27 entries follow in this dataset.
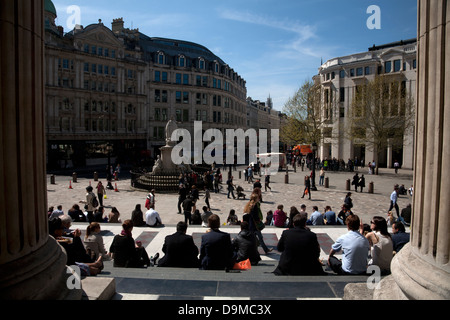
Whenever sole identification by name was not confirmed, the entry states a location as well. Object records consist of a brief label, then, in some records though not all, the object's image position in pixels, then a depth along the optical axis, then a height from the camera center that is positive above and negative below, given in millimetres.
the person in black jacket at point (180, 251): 6602 -2121
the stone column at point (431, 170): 3115 -216
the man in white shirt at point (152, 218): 11812 -2609
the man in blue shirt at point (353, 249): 5820 -1828
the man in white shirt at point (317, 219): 11930 -2609
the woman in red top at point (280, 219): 11766 -2580
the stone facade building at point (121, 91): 42531 +9024
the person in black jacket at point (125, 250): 6727 -2150
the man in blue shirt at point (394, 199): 16141 -2554
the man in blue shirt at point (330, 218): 12195 -2624
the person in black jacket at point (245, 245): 7125 -2171
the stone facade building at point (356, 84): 41500 +9001
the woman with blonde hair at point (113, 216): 12398 -2651
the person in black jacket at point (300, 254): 5665 -1878
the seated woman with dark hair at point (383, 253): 5902 -1903
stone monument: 23844 -1837
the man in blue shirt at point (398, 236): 6961 -1926
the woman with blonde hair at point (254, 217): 8305 -1783
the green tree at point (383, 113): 36062 +3965
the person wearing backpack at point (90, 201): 14071 -2383
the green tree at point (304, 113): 41750 +4487
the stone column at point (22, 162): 3133 -157
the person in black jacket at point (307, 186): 20875 -2446
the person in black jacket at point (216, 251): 6355 -2039
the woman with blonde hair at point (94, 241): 7031 -2067
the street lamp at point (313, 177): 23914 -2210
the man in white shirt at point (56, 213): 11062 -2288
